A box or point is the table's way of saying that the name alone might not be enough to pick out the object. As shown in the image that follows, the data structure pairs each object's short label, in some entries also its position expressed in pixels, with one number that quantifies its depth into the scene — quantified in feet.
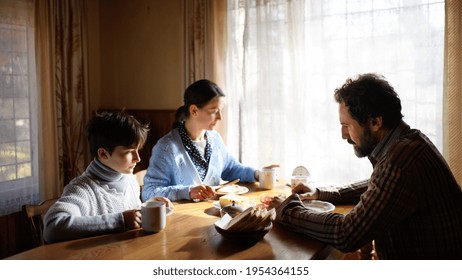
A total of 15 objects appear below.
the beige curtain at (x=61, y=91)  9.78
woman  6.47
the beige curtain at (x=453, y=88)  7.68
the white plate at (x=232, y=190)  5.84
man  3.73
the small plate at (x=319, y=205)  5.01
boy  4.27
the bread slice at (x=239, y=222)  3.83
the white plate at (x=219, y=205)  5.07
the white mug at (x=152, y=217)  4.14
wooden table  3.65
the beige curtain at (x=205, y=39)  10.01
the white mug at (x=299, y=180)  5.86
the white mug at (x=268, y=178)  6.32
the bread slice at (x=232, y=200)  5.03
